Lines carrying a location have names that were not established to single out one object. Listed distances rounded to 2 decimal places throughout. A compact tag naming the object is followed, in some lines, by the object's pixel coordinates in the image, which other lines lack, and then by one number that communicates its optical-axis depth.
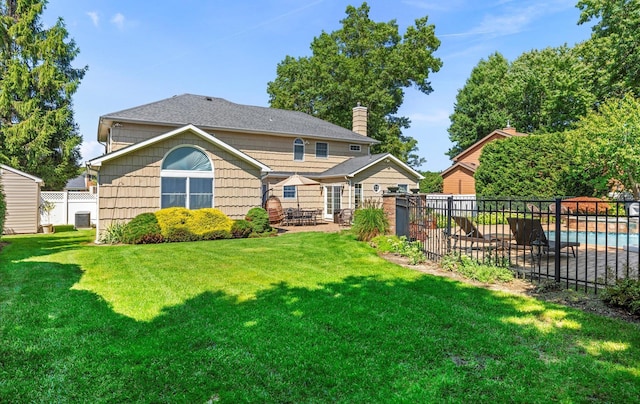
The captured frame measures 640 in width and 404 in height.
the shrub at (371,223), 11.35
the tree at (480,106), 40.44
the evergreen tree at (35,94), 22.81
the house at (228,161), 13.31
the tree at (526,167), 18.69
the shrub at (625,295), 4.61
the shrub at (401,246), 8.41
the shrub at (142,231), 12.23
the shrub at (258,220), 14.47
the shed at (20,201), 15.28
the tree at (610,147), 13.59
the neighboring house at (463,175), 29.80
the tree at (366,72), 33.31
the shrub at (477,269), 6.45
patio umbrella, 18.36
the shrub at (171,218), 12.62
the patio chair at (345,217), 18.04
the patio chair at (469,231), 8.70
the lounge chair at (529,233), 7.63
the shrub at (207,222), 13.08
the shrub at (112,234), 12.44
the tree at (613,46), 19.33
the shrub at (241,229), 13.89
